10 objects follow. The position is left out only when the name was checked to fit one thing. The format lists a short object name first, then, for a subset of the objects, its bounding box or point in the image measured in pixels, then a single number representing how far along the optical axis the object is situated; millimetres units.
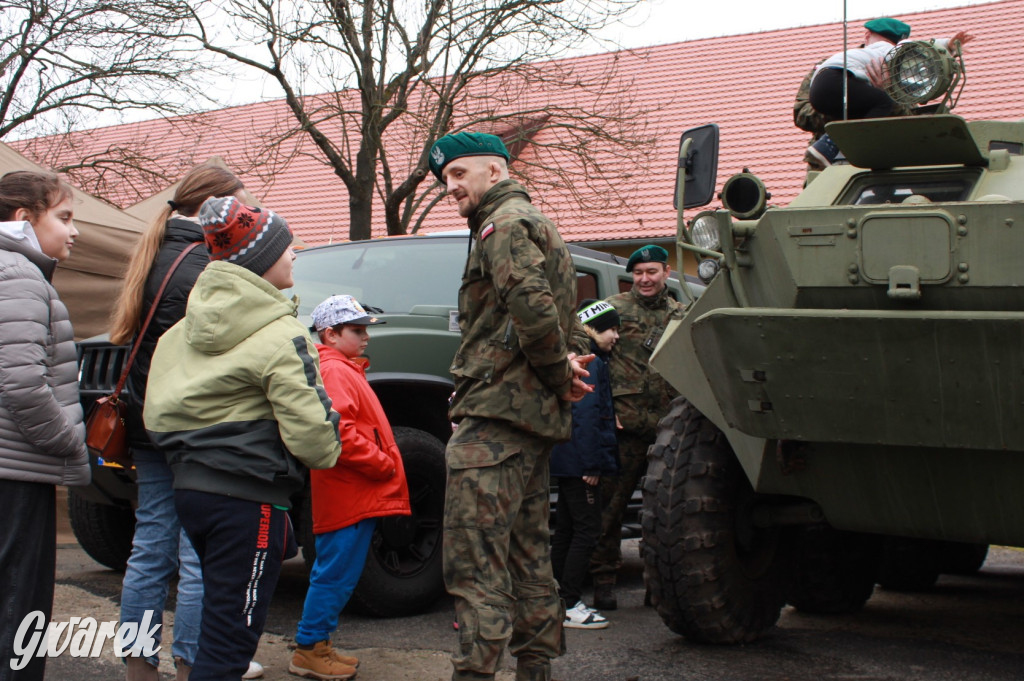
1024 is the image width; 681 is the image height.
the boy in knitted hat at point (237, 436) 3037
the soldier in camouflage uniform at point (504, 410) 3521
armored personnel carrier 3676
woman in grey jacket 3203
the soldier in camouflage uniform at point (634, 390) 5766
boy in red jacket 4320
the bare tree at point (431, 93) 11586
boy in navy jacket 5145
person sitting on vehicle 5094
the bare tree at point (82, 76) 14578
